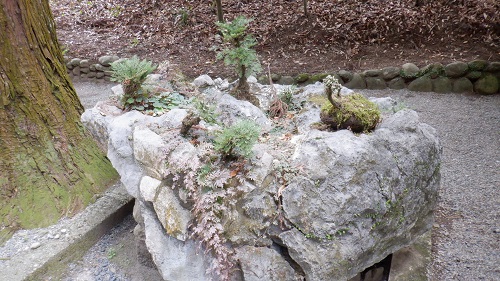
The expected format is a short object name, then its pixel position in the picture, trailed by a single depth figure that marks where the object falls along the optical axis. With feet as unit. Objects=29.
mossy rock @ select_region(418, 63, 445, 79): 22.25
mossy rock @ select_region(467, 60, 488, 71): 21.44
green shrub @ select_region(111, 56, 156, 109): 10.80
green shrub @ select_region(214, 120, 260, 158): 8.29
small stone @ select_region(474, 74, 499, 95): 21.22
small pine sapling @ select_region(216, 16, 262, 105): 11.02
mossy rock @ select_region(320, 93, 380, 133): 9.48
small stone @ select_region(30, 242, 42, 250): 10.94
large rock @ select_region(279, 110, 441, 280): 7.99
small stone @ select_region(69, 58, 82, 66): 30.66
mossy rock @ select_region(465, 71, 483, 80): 21.57
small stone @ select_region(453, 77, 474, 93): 21.86
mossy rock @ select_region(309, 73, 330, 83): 24.16
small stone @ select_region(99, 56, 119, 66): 29.80
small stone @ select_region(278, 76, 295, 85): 24.97
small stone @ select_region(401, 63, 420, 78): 22.84
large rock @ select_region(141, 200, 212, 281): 8.57
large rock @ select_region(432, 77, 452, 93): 22.20
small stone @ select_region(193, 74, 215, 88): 13.96
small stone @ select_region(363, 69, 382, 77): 23.67
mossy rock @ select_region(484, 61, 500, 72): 21.18
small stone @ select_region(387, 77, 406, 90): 23.23
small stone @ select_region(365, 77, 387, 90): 23.63
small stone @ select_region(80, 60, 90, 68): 30.45
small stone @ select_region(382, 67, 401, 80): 23.22
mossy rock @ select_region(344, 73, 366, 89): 23.89
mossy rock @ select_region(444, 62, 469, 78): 21.72
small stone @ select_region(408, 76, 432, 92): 22.54
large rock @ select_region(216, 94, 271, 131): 10.78
